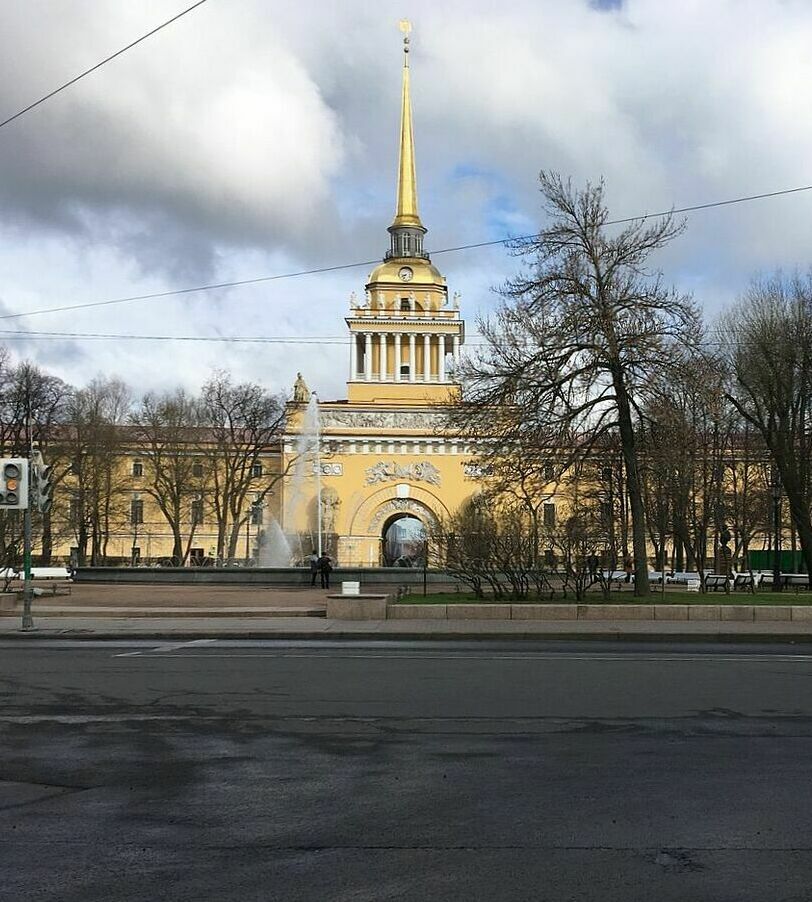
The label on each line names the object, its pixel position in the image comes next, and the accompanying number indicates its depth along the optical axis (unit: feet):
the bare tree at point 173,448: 232.73
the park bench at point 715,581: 140.46
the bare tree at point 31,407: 186.70
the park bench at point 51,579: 118.93
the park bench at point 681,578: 161.27
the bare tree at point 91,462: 200.95
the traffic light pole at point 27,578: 68.39
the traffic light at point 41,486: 73.61
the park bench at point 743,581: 139.11
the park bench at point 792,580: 146.17
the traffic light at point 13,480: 70.90
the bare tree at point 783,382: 124.88
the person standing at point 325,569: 134.62
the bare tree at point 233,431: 234.17
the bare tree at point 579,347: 88.38
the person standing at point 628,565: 175.89
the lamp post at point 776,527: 134.19
